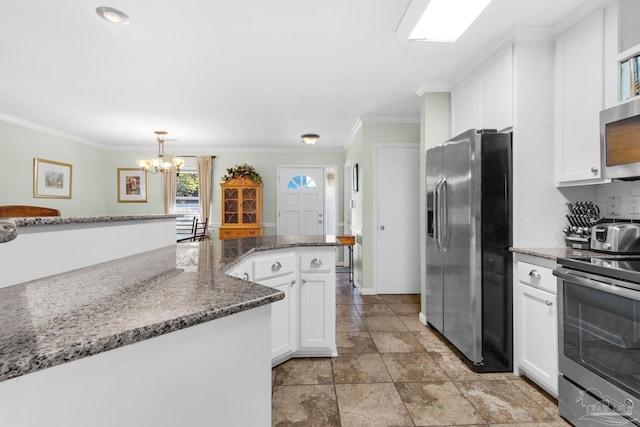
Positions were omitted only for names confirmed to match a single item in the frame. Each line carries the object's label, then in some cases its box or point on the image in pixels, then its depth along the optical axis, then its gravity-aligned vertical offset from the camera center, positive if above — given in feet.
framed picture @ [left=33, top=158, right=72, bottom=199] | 16.24 +1.82
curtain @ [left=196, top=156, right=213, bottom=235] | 21.26 +2.01
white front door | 21.88 +0.68
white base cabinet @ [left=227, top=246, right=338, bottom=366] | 7.75 -2.11
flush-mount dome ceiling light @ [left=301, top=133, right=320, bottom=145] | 16.97 +3.92
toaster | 5.83 -0.42
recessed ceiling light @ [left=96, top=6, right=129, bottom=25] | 6.84 +4.22
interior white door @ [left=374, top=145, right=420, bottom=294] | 14.48 -0.20
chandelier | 16.84 +2.63
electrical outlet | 6.50 +0.21
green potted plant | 20.70 +2.58
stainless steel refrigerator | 7.54 -0.78
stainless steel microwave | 5.56 +1.29
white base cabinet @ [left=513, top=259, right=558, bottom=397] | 6.29 -2.22
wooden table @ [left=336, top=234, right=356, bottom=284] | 16.02 -1.24
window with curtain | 21.77 +1.40
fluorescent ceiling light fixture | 6.31 +4.01
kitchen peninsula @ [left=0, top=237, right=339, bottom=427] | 1.81 -0.90
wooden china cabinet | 20.65 +0.40
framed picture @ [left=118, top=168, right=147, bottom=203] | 21.20 +1.94
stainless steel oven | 4.60 -1.95
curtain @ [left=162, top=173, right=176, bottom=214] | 21.12 +1.61
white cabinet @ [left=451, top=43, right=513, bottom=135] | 7.78 +3.12
